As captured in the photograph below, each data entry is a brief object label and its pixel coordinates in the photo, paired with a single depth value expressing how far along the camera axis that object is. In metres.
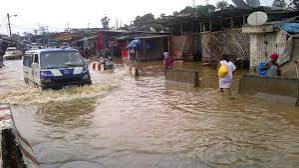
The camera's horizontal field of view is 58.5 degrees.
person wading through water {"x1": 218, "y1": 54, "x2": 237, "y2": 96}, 7.93
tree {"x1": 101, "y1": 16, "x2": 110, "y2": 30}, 59.58
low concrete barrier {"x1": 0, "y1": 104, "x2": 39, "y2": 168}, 3.00
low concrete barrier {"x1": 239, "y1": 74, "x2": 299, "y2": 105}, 6.92
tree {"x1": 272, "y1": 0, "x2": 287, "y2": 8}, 20.49
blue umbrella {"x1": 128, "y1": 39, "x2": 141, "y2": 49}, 21.76
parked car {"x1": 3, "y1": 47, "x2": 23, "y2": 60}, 34.63
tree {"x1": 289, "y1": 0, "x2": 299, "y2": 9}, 16.35
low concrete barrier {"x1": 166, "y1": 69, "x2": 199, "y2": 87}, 10.18
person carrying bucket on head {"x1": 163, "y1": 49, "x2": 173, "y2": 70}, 13.09
